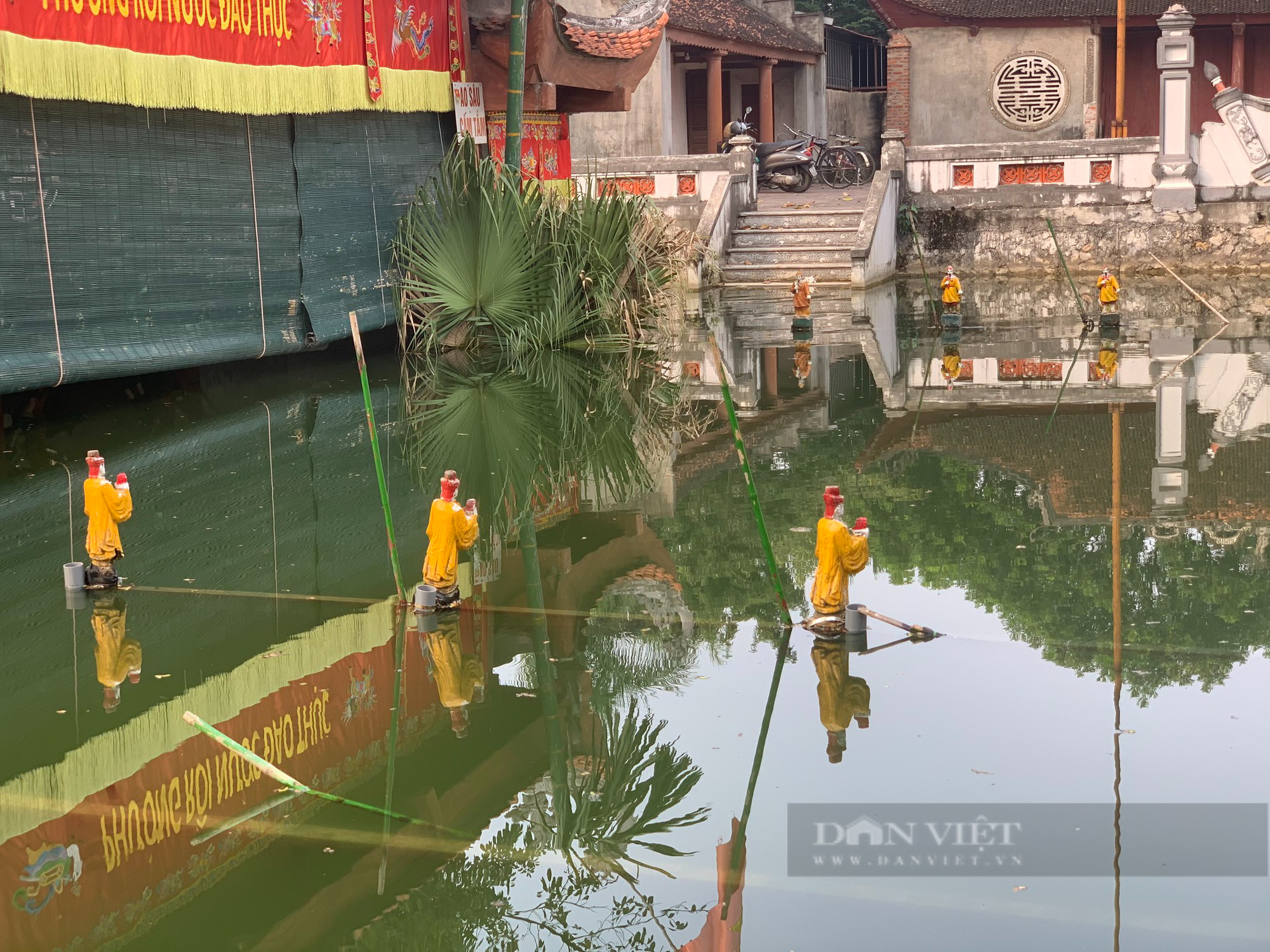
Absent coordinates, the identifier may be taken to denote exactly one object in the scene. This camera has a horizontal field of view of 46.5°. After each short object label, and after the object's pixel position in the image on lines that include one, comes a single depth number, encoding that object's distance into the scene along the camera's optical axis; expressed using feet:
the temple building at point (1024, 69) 87.40
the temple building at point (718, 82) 84.02
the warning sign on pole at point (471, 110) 50.57
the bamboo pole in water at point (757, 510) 19.31
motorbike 80.79
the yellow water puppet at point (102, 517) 21.99
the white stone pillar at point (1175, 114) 69.67
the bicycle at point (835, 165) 83.76
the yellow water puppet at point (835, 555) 19.49
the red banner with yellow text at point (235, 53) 31.99
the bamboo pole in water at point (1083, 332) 41.49
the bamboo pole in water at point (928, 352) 38.75
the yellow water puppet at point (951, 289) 55.01
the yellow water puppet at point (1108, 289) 54.03
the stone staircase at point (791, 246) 68.80
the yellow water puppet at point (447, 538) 20.59
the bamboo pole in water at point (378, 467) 19.66
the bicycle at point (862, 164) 84.28
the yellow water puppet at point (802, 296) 54.13
